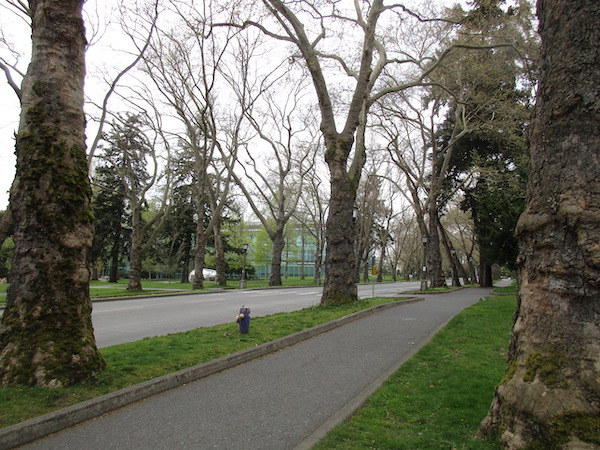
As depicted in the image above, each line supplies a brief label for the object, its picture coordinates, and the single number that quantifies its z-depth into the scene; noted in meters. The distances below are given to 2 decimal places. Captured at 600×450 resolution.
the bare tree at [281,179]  29.58
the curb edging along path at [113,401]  3.71
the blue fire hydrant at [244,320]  8.46
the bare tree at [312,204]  38.66
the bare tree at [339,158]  13.75
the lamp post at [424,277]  26.69
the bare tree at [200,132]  20.92
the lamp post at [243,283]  30.91
